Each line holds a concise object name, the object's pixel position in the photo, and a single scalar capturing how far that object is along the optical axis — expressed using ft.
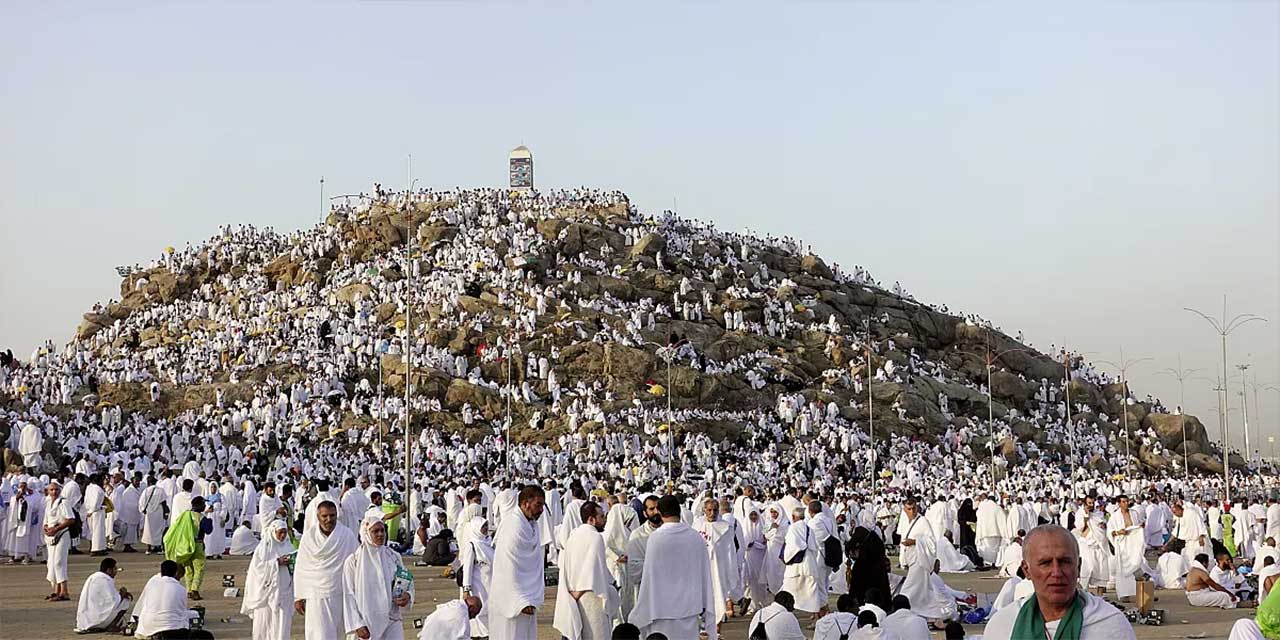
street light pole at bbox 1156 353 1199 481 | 187.28
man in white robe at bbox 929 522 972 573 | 76.43
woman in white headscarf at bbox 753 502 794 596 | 57.16
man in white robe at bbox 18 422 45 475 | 111.55
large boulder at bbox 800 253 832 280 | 267.39
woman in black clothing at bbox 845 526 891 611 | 48.91
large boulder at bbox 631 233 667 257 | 254.27
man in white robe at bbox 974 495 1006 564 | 84.99
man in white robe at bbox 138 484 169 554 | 83.41
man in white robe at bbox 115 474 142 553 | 85.10
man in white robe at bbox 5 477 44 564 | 74.13
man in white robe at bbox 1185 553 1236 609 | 58.49
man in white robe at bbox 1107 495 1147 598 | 64.46
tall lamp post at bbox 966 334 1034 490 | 172.90
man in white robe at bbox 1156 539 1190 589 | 66.74
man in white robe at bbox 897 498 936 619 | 52.49
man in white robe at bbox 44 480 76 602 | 58.18
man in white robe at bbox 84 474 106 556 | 78.79
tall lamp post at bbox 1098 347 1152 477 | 192.80
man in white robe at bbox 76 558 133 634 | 47.19
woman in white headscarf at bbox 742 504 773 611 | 57.36
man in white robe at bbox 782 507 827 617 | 52.26
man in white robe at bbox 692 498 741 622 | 50.85
